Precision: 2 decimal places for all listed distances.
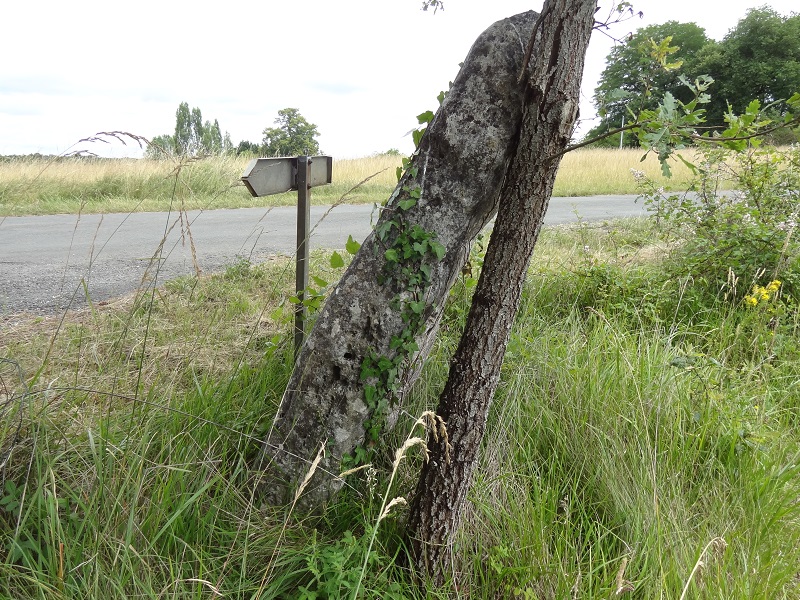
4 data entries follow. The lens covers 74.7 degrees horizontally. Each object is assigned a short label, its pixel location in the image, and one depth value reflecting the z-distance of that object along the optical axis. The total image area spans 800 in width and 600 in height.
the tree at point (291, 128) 22.86
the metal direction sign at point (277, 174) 2.30
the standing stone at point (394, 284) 1.88
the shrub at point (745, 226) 3.92
